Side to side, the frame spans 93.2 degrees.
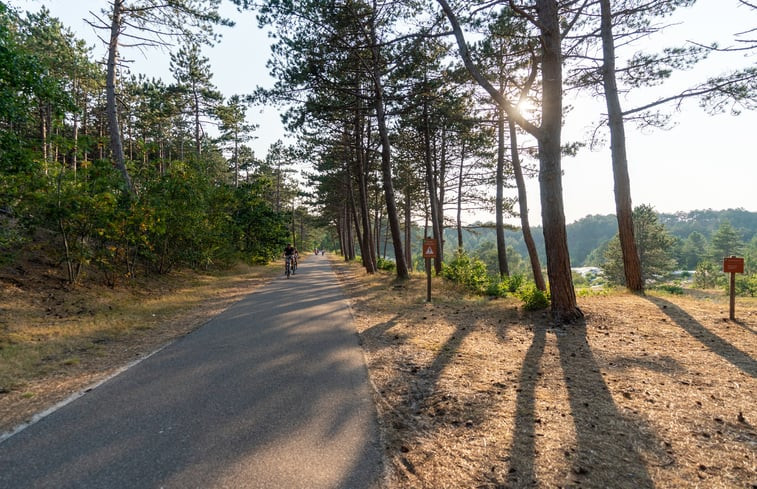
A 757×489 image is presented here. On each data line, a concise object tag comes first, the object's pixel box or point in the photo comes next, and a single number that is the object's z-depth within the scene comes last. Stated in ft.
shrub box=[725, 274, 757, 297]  45.59
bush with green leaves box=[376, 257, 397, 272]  73.18
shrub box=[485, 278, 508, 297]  34.27
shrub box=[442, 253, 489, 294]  40.11
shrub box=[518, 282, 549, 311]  25.05
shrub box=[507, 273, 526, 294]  38.50
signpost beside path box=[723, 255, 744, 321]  21.12
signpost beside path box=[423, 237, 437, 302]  31.39
